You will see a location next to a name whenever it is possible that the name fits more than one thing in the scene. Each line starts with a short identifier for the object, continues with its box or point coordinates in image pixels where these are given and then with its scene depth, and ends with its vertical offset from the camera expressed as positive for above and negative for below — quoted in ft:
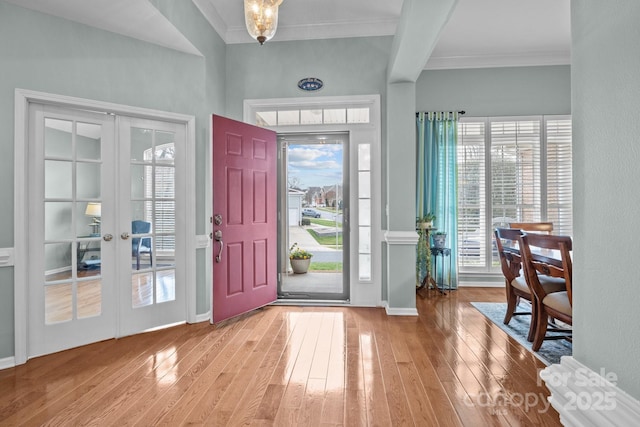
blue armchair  10.19 -0.93
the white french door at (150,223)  10.00 -0.35
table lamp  9.45 -0.04
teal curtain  15.29 +1.74
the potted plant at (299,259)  14.69 -2.07
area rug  8.47 -3.64
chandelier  7.64 +4.59
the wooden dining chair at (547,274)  7.30 -1.53
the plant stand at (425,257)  14.74 -2.04
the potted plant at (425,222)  14.67 -0.42
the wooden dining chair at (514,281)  8.98 -1.96
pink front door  10.80 -0.19
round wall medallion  12.59 +4.91
